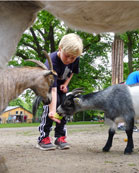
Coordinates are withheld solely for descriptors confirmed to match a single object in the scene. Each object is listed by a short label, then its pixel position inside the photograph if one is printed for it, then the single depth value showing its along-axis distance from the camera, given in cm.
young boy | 343
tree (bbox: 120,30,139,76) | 1611
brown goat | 225
